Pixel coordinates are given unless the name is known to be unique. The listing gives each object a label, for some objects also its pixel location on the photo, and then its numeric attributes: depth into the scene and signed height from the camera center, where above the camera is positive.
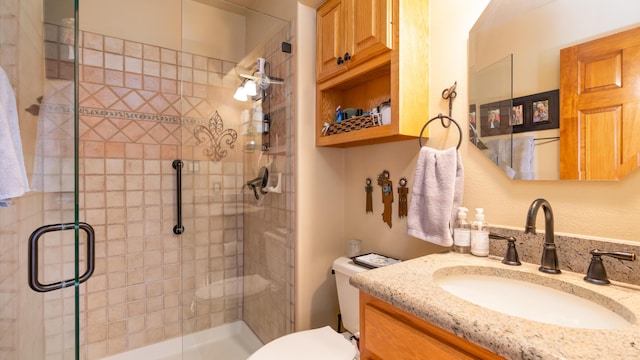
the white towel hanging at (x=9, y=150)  0.70 +0.07
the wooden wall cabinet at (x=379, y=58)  1.21 +0.57
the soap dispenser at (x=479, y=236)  1.03 -0.22
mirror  0.87 +0.39
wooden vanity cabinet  0.59 -0.39
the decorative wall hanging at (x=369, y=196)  1.62 -0.11
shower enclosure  1.80 +0.02
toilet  1.24 -0.79
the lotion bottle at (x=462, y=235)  1.07 -0.22
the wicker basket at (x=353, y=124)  1.35 +0.28
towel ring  1.19 +0.24
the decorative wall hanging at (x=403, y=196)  1.42 -0.10
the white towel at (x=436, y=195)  1.12 -0.07
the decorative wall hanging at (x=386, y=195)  1.50 -0.10
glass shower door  0.91 -0.04
